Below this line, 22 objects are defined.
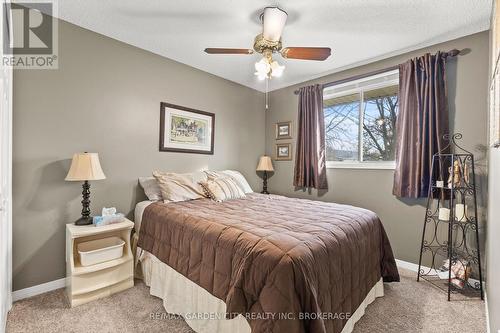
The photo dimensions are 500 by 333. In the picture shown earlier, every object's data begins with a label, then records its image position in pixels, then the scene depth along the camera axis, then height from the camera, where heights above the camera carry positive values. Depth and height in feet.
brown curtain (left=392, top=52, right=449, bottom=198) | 8.38 +1.50
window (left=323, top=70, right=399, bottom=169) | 10.07 +1.83
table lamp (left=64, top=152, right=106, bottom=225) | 7.02 -0.41
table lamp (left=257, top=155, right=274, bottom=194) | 13.42 -0.26
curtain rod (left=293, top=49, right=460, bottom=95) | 8.16 +3.75
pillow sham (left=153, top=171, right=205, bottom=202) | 8.59 -1.03
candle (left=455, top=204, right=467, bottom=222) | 7.48 -1.56
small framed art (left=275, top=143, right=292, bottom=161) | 13.30 +0.49
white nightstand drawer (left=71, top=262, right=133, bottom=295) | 6.61 -3.50
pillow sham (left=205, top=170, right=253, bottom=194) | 10.62 -0.73
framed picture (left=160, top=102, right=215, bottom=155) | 10.16 +1.34
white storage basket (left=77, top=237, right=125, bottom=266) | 6.85 -2.80
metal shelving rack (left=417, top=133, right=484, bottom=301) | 7.52 -2.00
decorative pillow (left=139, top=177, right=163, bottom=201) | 8.91 -1.10
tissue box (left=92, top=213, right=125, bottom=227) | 7.26 -1.89
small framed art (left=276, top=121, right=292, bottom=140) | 13.28 +1.73
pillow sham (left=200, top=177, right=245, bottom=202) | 9.29 -1.17
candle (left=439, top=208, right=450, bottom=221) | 7.71 -1.65
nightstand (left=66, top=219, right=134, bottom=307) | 6.62 -3.30
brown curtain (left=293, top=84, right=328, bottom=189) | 11.66 +0.98
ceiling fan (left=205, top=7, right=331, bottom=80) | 6.75 +3.20
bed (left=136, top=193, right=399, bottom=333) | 4.01 -2.18
